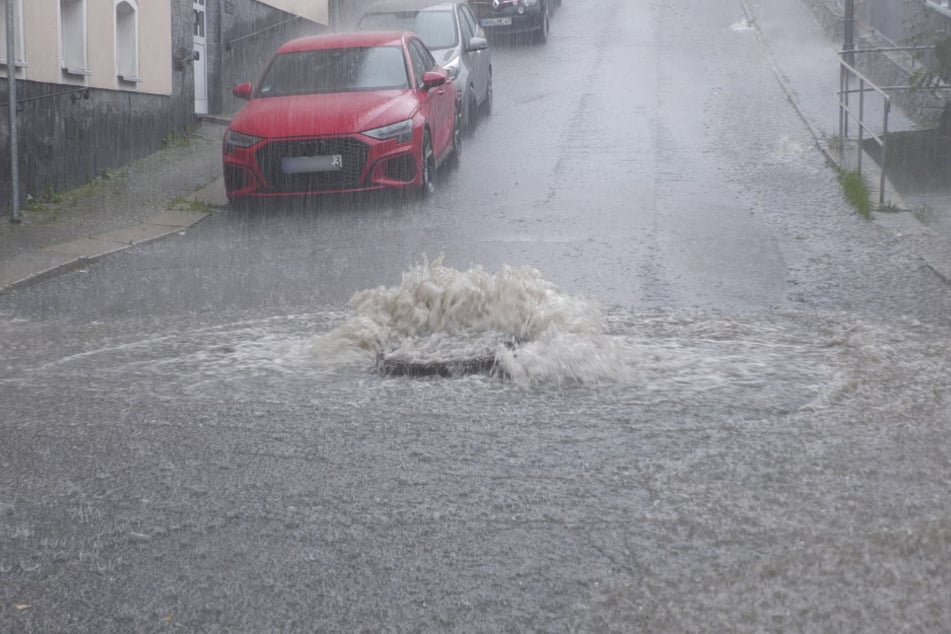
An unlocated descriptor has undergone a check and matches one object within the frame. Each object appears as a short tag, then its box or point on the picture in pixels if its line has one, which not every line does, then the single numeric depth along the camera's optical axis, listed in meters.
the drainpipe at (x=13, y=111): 12.98
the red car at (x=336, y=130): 13.84
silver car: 19.42
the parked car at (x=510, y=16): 31.45
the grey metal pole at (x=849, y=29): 21.23
